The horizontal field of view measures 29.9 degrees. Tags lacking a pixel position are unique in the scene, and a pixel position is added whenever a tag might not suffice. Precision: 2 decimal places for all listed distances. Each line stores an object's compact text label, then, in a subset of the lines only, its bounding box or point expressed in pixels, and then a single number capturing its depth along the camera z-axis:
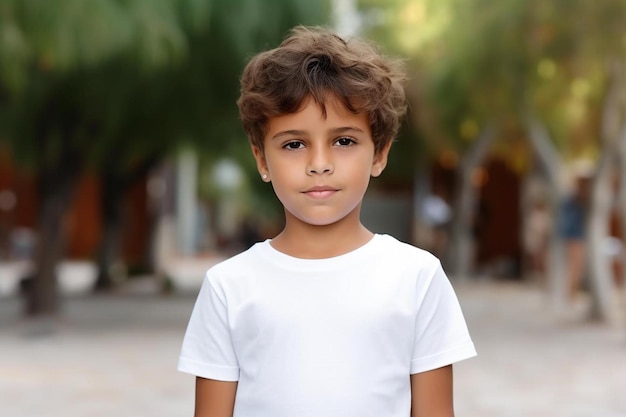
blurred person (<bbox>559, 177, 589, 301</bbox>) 15.05
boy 2.18
